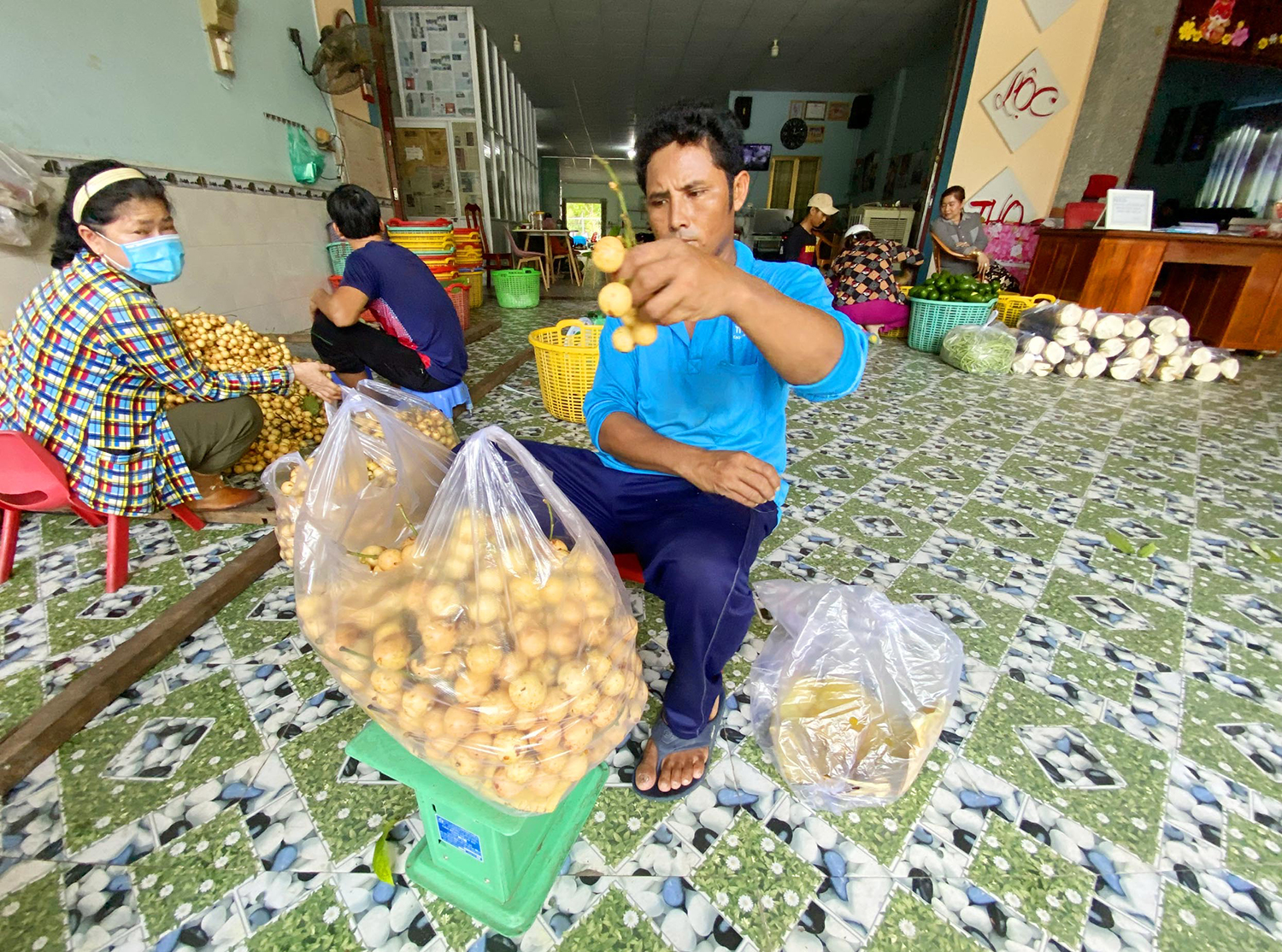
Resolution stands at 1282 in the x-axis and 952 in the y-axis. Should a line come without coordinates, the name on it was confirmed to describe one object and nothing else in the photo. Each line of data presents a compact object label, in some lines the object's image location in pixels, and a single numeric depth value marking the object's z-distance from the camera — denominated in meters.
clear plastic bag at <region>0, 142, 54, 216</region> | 2.08
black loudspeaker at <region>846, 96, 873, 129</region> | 9.59
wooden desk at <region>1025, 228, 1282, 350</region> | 4.36
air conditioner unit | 7.48
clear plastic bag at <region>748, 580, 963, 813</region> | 1.09
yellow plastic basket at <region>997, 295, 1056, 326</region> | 4.89
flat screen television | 10.06
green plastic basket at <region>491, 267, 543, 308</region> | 6.03
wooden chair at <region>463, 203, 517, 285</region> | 6.65
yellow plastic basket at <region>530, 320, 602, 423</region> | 2.67
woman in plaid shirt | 1.53
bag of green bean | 4.22
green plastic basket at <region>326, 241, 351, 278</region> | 4.22
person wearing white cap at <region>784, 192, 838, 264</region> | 5.06
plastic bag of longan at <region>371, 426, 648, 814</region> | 0.74
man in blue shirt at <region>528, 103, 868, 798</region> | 0.90
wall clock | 10.04
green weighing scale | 0.81
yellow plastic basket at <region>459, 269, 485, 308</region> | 5.27
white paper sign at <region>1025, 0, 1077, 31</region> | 5.35
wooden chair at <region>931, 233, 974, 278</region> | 5.28
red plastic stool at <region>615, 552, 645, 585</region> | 1.21
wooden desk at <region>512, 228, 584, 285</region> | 8.05
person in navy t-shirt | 2.35
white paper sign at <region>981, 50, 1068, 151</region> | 5.53
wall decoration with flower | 5.18
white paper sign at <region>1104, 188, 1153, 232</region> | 4.37
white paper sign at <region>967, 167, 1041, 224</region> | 5.80
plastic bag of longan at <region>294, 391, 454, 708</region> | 0.78
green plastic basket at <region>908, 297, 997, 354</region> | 4.54
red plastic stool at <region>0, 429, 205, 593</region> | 1.45
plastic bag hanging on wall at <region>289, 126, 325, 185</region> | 3.81
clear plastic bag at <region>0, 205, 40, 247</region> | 2.09
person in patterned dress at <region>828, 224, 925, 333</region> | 4.76
